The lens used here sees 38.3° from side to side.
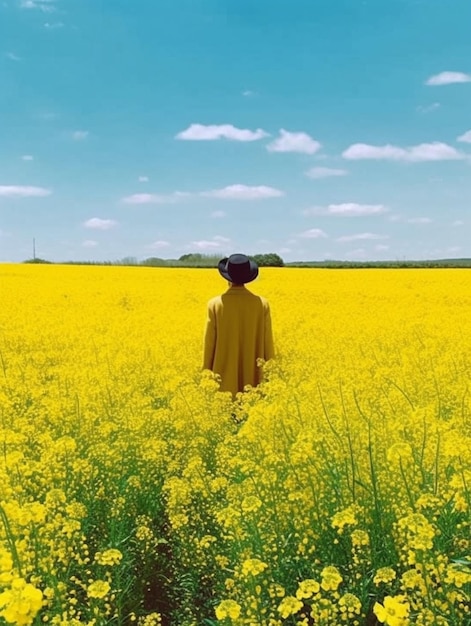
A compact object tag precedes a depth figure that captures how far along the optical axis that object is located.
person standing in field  6.28
